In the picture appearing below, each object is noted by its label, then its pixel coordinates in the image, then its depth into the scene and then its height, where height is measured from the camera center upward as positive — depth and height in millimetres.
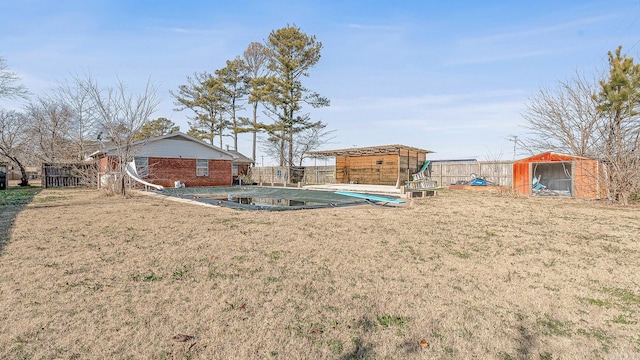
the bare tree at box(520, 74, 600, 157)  12953 +2435
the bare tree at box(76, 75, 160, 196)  12570 +2727
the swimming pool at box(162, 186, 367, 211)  10003 -953
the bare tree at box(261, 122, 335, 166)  29188 +3160
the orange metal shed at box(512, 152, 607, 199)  12711 -73
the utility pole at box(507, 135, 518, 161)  16086 +1763
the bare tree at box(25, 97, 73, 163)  26750 +4260
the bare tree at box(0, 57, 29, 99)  21234 +6402
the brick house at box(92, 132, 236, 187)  19516 +911
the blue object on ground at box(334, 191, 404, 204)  11488 -950
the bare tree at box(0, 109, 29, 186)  23247 +3296
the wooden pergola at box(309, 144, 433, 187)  20938 +837
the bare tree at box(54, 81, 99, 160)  20083 +3749
